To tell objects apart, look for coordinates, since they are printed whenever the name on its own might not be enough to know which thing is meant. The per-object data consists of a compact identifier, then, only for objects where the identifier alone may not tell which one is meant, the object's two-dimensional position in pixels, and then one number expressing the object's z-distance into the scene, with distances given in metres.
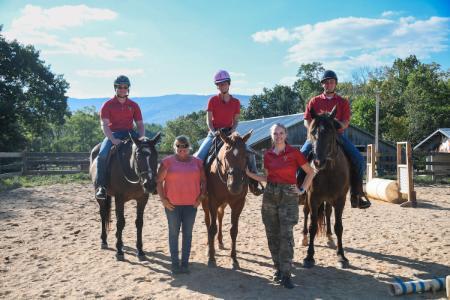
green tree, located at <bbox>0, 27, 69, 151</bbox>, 29.25
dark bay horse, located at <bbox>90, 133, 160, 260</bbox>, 5.77
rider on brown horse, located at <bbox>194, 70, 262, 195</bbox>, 6.40
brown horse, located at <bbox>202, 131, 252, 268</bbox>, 5.05
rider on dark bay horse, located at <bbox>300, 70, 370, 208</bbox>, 6.24
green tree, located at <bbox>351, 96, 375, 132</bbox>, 41.41
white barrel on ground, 12.28
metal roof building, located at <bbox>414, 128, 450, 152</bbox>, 31.78
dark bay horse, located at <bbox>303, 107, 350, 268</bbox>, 5.74
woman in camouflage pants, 4.80
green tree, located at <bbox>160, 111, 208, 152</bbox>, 58.91
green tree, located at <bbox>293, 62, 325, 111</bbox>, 59.61
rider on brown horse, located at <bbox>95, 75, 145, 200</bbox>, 6.50
